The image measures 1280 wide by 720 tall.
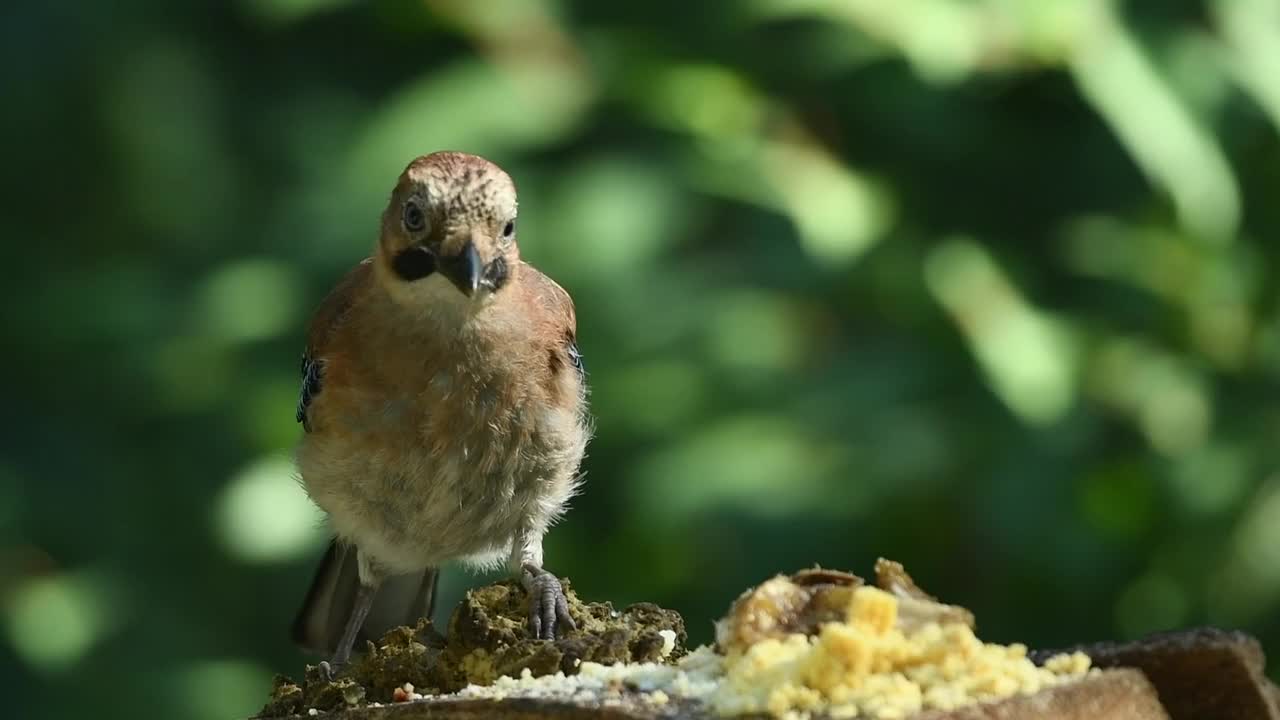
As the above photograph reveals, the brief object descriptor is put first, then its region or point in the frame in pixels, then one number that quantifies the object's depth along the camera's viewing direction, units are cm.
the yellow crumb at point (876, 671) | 507
